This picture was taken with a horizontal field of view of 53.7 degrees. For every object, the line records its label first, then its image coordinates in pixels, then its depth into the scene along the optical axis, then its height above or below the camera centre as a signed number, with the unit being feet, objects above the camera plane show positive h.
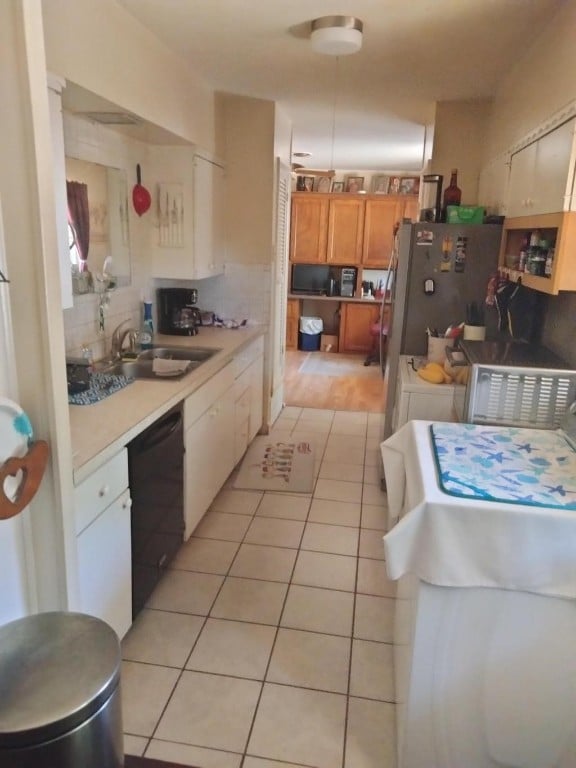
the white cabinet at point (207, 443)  8.62 -3.34
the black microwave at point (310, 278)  25.25 -1.52
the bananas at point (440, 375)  9.59 -2.12
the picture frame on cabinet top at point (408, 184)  24.12 +2.54
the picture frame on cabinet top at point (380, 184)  24.50 +2.55
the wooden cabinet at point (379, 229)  23.65 +0.64
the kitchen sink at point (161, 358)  9.43 -2.13
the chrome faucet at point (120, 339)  10.03 -1.82
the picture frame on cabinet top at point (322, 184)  24.54 +2.47
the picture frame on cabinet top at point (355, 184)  24.63 +2.53
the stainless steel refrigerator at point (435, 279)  10.82 -0.61
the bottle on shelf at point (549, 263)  6.56 -0.15
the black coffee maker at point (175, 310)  11.85 -1.48
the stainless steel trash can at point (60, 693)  3.67 -3.04
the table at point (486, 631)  4.64 -3.16
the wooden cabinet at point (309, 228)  24.17 +0.62
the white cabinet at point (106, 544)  5.58 -3.16
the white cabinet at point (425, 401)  9.48 -2.52
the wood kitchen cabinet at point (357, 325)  24.38 -3.41
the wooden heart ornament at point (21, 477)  4.23 -1.88
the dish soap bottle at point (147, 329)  10.78 -1.74
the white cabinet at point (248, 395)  11.55 -3.28
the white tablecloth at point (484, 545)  4.60 -2.37
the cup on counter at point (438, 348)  10.44 -1.82
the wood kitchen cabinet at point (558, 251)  6.05 +0.00
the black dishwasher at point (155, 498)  6.83 -3.31
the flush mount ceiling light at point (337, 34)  7.82 +2.86
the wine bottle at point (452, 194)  11.48 +1.05
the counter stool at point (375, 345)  22.89 -4.06
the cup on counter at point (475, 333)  10.07 -1.46
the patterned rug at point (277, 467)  11.61 -4.82
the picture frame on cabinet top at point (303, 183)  24.47 +2.46
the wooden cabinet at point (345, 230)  23.98 +0.55
